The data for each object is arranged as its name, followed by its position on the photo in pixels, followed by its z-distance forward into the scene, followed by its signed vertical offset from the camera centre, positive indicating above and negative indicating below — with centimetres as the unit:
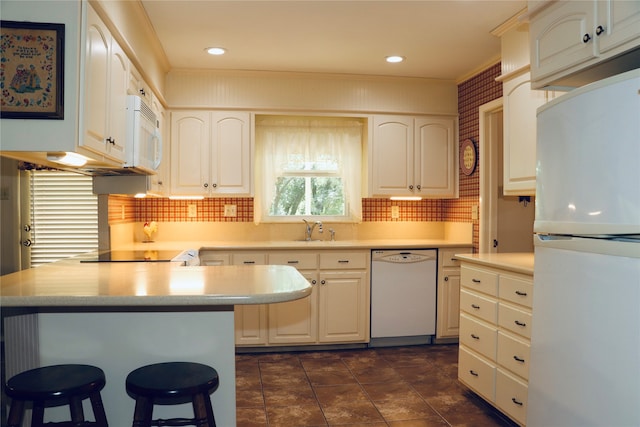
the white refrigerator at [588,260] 154 -16
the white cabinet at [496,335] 254 -68
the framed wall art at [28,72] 179 +52
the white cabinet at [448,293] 430 -68
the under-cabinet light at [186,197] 436 +16
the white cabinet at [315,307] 404 -76
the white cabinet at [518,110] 288 +64
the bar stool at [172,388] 162 -57
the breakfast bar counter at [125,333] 184 -46
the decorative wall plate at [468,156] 421 +52
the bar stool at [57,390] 156 -56
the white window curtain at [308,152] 459 +59
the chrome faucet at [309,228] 457 -12
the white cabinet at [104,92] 195 +55
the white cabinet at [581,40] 181 +71
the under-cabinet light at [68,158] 199 +24
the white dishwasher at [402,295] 422 -68
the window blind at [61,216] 268 +0
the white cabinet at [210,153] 421 +54
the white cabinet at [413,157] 446 +53
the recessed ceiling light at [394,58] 387 +124
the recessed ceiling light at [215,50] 368 +124
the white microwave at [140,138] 266 +45
